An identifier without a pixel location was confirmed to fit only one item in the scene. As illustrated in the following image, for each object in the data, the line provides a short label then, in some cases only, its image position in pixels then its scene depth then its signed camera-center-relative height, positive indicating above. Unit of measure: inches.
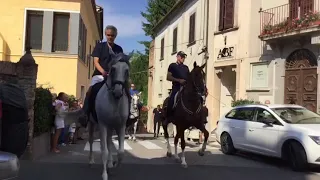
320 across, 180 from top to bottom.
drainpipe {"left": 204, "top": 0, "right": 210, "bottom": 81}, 935.7 +105.3
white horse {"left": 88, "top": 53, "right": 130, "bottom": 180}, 296.8 -6.4
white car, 410.3 -35.2
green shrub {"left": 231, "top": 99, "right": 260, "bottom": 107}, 718.1 -4.4
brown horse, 396.5 -7.9
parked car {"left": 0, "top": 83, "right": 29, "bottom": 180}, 173.3 -11.6
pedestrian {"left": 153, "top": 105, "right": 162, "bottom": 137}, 945.9 -52.3
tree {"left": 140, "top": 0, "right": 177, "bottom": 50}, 2105.1 +429.1
